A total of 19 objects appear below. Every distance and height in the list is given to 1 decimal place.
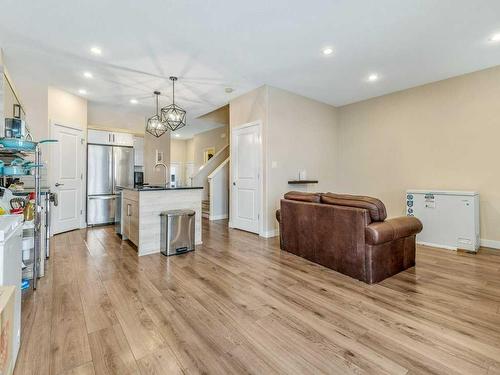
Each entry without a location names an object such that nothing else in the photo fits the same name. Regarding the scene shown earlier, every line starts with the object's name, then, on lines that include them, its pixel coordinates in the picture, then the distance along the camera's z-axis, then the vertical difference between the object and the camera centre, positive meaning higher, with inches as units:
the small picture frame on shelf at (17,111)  145.4 +47.0
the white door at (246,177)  185.3 +9.2
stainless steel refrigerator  208.7 +9.7
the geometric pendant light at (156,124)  178.8 +48.0
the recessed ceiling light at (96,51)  127.0 +72.5
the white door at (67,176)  181.9 +9.9
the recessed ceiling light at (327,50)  127.7 +72.7
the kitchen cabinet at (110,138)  210.7 +45.6
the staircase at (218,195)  247.3 -6.1
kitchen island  135.6 -10.8
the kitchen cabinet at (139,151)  234.4 +36.6
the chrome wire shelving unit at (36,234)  91.9 -17.7
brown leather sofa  99.4 -20.3
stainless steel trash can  134.0 -23.7
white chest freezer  142.6 -17.2
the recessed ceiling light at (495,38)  116.2 +72.1
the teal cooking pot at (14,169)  80.0 +6.6
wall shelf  189.2 +5.4
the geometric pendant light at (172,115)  161.6 +49.0
